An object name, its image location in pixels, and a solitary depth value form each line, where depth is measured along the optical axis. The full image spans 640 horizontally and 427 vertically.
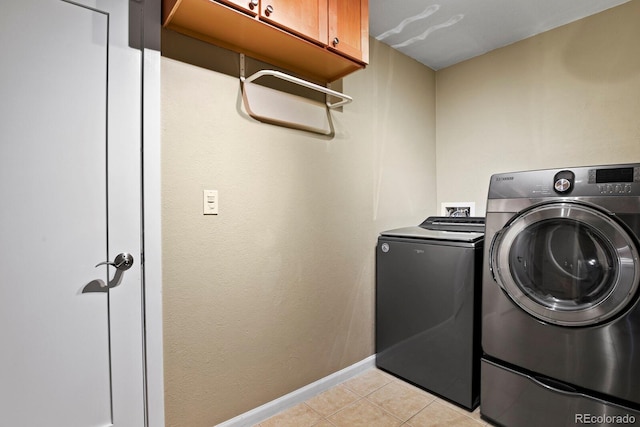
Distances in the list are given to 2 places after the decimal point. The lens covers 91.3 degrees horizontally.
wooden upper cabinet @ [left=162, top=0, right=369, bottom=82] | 1.31
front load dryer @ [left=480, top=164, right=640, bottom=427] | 1.33
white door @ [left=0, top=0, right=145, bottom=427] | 1.11
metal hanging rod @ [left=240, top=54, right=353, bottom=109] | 1.52
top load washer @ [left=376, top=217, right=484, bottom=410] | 1.80
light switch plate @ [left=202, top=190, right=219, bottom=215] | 1.51
